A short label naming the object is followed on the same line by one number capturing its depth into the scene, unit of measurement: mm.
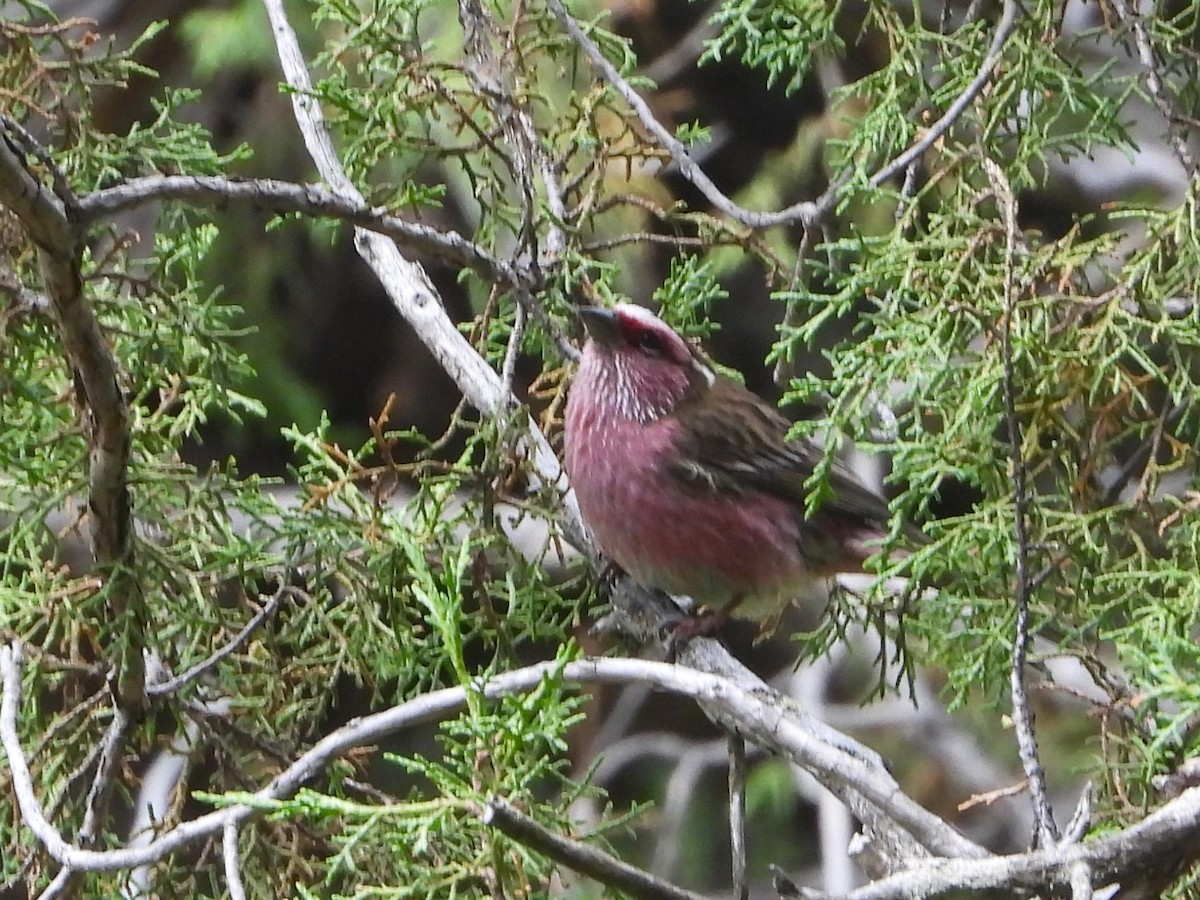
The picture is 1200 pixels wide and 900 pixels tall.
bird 6250
